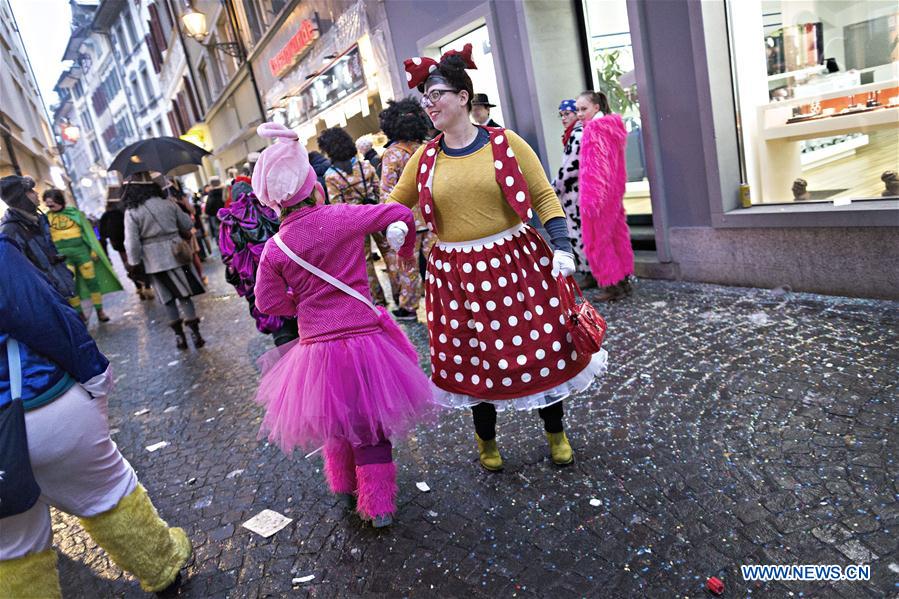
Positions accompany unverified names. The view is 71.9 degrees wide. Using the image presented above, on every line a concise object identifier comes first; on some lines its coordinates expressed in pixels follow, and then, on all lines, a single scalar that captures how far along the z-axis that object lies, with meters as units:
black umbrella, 7.73
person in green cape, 8.31
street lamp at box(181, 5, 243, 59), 16.73
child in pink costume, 2.68
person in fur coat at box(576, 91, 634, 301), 5.38
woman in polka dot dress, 2.79
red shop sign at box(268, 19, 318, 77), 12.23
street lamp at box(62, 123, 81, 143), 38.97
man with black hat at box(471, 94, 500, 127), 6.26
